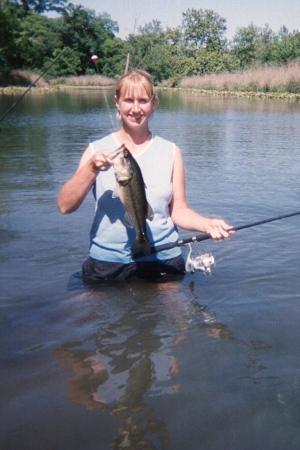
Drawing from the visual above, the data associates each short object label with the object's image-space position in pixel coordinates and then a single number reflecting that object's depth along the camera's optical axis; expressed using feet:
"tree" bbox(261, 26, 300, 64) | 208.23
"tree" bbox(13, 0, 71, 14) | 176.93
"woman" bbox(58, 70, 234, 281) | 12.32
